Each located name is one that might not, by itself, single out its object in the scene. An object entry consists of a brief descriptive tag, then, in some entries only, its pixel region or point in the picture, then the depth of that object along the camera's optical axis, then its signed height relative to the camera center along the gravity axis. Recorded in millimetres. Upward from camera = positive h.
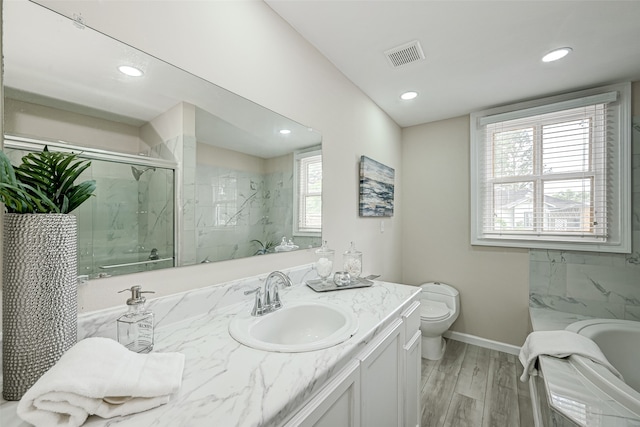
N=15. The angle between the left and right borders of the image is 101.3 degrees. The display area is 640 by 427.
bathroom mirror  714 +274
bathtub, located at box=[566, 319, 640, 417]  1739 -854
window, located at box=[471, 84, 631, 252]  2078 +381
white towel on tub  1401 -744
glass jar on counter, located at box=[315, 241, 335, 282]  1526 -288
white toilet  2266 -908
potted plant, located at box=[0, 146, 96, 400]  562 -146
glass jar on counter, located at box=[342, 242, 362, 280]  1663 -316
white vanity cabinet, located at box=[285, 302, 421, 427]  726 -616
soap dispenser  750 -332
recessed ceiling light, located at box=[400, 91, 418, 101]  2289 +1058
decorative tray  1427 -405
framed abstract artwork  2154 +239
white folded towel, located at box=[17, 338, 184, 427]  473 -347
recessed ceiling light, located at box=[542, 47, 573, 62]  1693 +1074
